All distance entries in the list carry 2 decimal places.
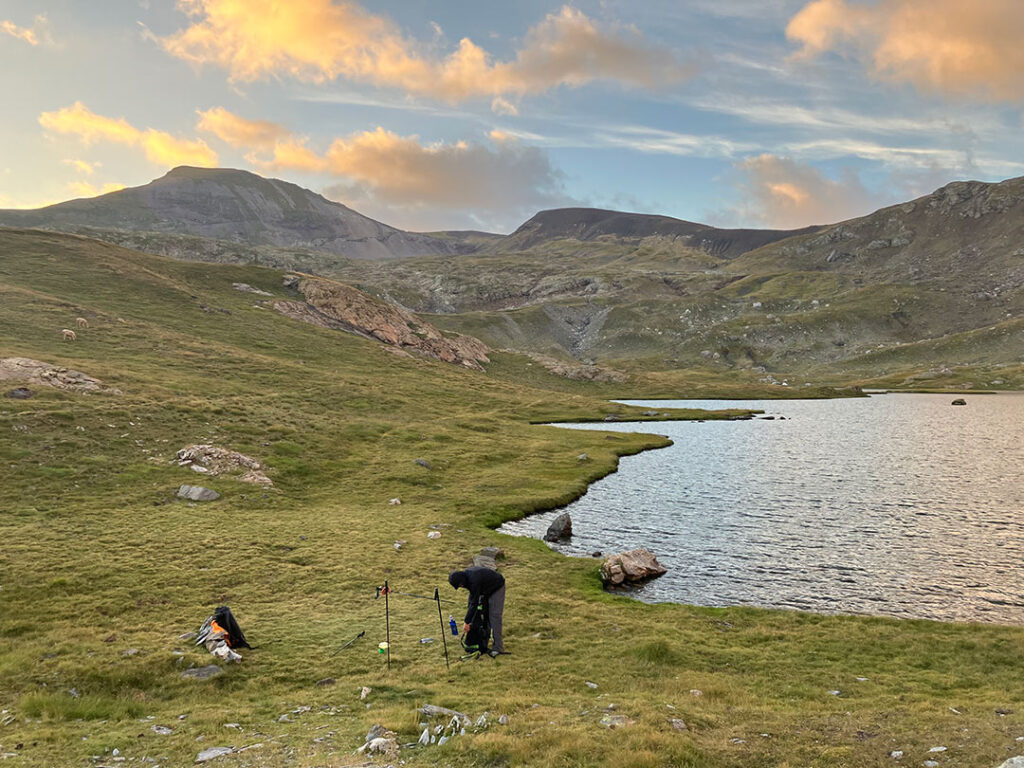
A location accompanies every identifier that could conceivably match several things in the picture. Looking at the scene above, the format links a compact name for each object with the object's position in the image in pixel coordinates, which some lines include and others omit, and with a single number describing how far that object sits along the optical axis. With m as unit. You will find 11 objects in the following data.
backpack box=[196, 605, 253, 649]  21.78
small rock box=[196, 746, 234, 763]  14.25
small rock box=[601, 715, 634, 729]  15.11
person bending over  21.42
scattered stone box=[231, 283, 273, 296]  162.62
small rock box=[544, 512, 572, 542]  42.66
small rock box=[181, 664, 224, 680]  19.47
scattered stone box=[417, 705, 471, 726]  16.07
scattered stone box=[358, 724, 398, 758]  14.07
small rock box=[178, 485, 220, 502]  42.50
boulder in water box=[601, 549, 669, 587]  33.41
